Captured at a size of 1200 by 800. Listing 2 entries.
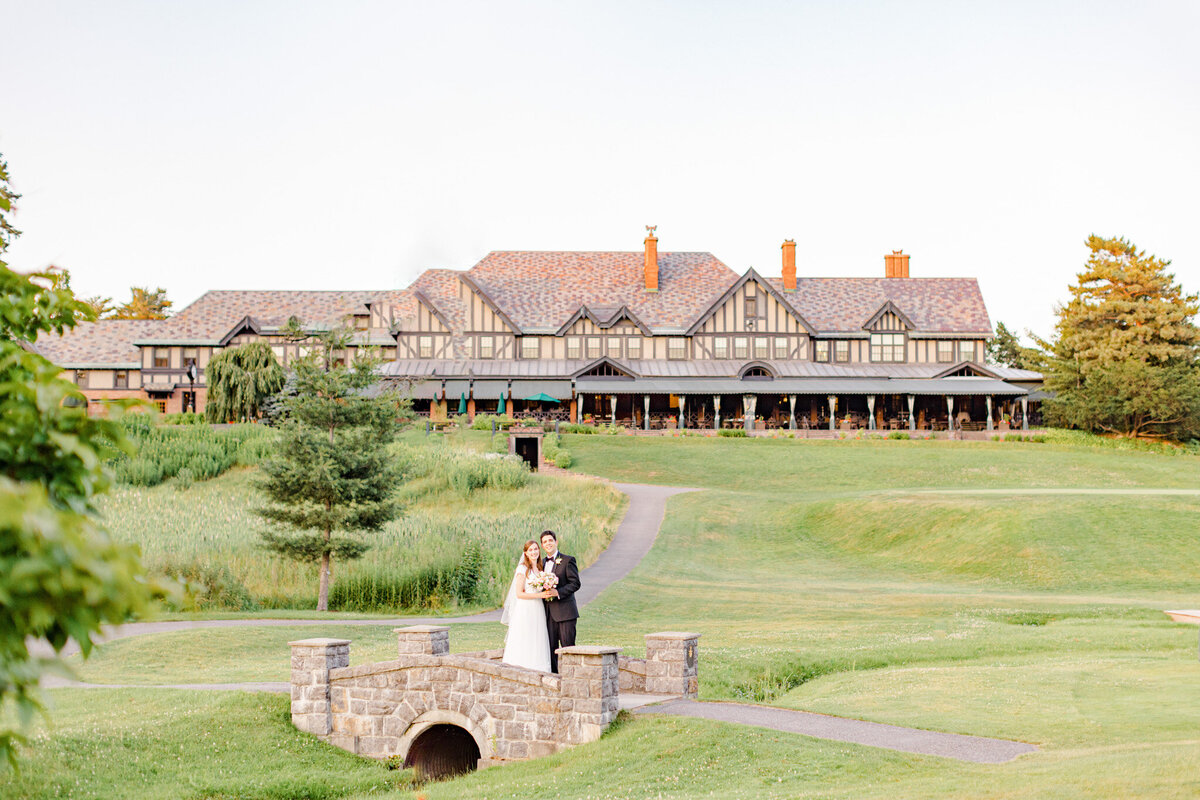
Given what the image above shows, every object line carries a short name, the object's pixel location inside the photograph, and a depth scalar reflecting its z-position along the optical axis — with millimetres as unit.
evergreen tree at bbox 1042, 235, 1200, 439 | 55062
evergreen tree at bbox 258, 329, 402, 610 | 24578
